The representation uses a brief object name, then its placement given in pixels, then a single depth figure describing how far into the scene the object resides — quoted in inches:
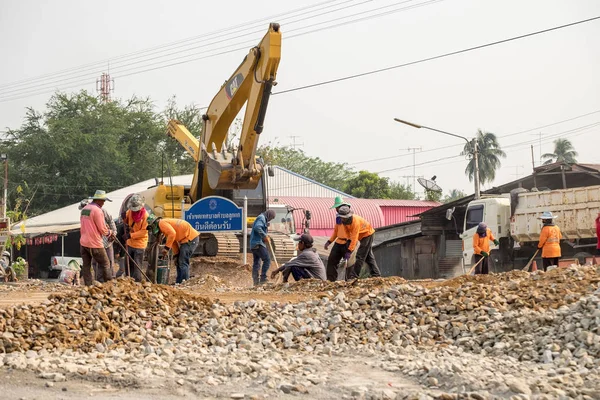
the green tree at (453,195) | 3908.0
